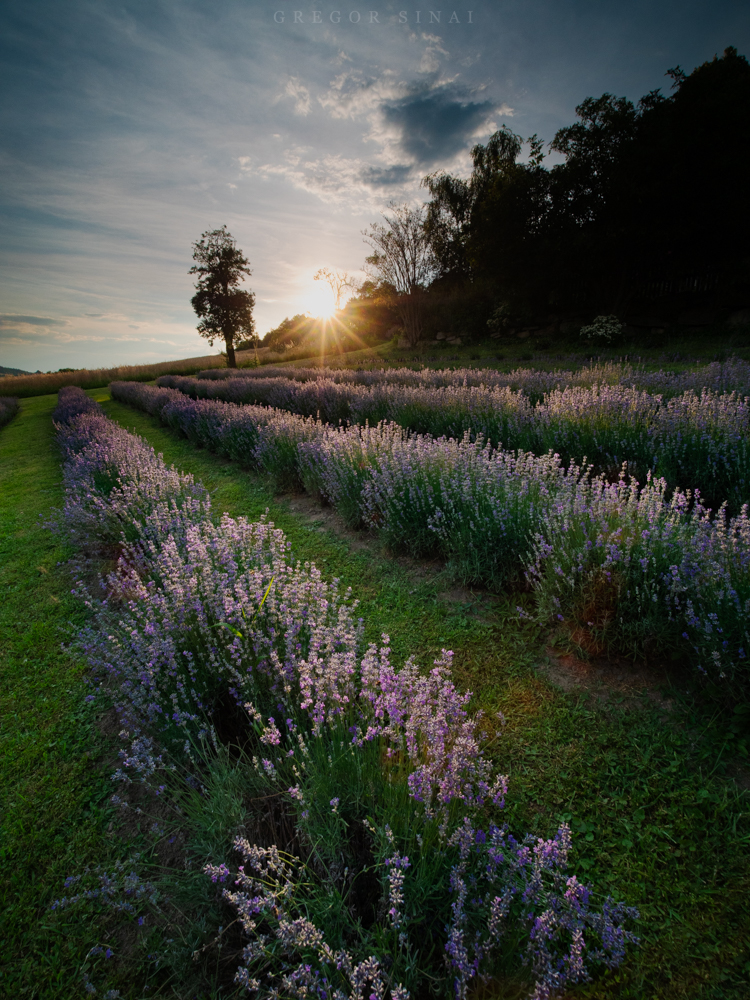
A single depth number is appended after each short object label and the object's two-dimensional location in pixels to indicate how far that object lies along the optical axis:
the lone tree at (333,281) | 32.41
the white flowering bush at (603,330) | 16.12
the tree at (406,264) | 27.80
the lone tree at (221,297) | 33.03
